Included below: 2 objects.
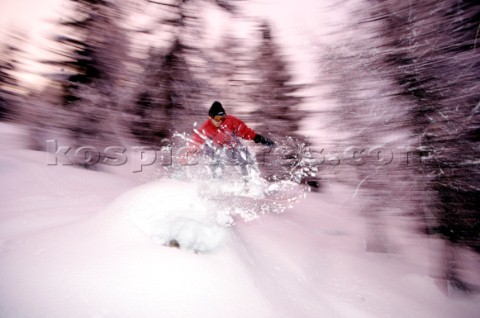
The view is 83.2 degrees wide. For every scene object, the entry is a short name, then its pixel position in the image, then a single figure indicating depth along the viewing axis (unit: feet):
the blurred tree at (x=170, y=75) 20.29
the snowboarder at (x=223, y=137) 15.10
